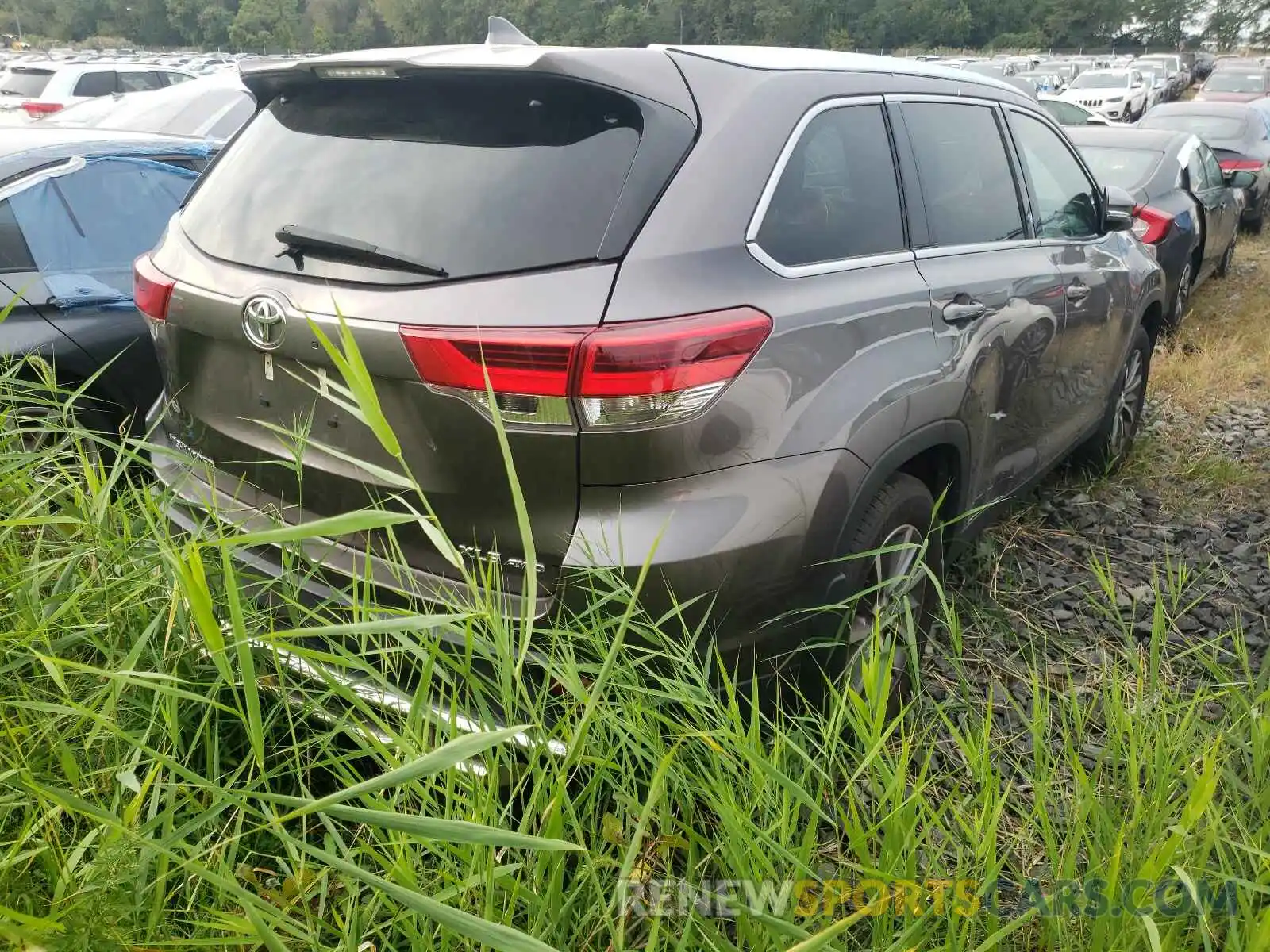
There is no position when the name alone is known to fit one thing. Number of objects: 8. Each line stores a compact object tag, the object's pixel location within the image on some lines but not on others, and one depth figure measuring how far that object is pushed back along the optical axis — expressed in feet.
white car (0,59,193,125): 43.19
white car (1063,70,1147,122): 82.23
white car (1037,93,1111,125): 42.68
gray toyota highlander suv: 6.39
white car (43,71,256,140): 24.48
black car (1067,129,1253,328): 22.84
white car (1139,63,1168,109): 96.25
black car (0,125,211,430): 11.47
